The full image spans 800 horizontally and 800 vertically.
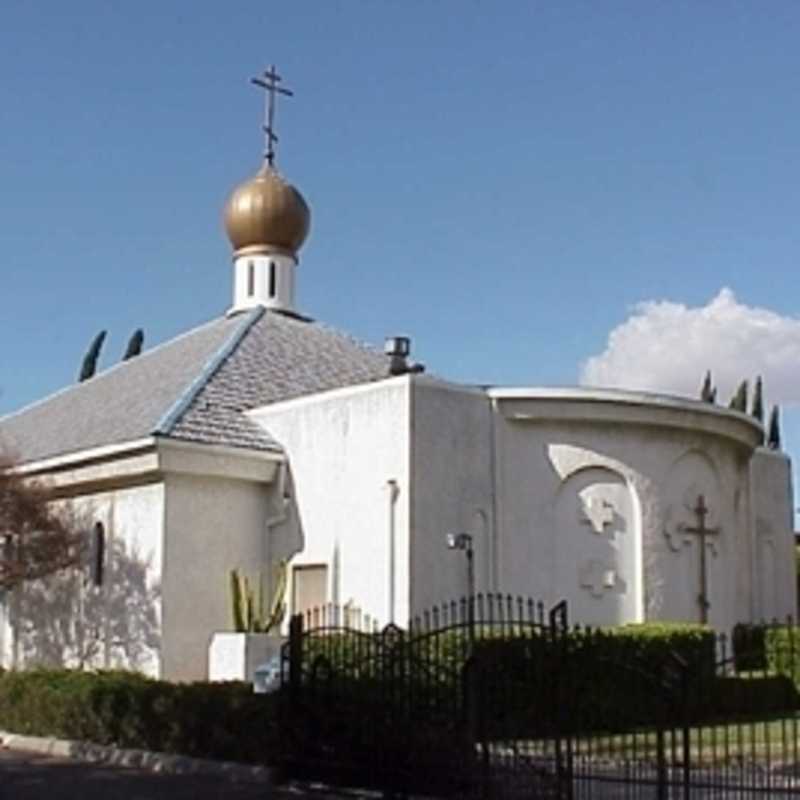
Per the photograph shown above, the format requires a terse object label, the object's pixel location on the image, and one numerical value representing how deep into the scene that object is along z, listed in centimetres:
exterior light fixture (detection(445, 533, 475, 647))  2241
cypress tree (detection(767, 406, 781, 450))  4728
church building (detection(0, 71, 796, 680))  2258
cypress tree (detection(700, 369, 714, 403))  4928
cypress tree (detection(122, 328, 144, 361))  4609
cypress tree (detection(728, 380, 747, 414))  4853
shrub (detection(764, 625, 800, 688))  2336
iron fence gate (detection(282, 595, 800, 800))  1382
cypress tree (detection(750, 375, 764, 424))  4775
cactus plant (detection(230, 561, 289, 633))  2247
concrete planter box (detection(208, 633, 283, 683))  2133
